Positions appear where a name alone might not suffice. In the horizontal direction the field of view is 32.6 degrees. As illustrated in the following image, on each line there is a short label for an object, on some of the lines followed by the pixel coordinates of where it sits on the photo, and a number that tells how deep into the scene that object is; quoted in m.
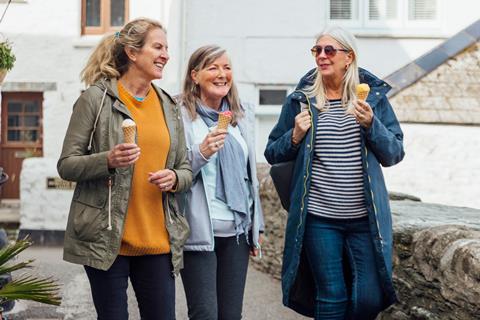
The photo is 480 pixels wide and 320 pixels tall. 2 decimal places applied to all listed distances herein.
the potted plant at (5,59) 4.84
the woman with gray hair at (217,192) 3.83
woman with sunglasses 3.86
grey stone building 10.69
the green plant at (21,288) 3.60
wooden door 16.23
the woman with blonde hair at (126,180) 3.38
